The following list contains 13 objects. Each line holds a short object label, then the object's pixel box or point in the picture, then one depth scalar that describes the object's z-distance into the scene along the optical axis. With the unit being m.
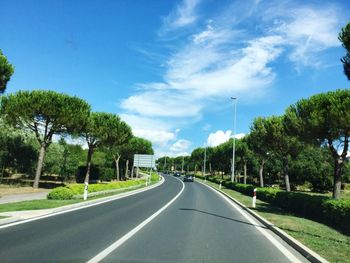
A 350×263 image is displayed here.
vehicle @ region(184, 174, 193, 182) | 75.88
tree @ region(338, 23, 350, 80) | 14.45
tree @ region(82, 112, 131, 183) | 45.34
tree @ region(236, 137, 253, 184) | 63.34
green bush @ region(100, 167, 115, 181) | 60.53
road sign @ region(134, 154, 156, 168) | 62.38
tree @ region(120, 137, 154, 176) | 76.31
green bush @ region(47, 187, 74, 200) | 22.31
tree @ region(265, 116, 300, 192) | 34.91
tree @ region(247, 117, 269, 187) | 37.03
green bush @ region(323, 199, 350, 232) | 13.69
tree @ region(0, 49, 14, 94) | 22.68
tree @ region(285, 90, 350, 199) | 19.47
